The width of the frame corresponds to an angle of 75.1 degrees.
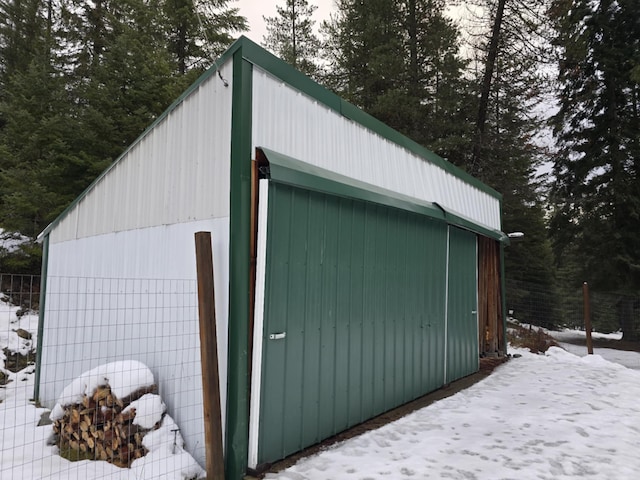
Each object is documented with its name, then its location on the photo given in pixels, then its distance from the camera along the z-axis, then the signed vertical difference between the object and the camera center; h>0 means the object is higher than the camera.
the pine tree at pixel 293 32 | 17.12 +10.27
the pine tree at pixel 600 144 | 12.48 +4.44
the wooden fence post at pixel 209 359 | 2.87 -0.57
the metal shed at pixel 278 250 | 3.16 +0.27
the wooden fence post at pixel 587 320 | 8.51 -0.81
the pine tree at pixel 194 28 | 12.95 +7.95
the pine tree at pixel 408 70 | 13.38 +7.05
